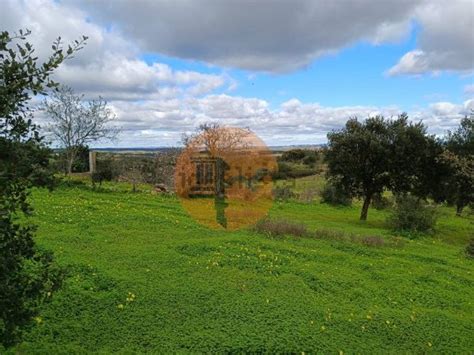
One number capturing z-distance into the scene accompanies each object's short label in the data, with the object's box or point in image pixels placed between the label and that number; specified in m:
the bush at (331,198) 26.22
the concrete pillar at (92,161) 22.64
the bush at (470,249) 13.66
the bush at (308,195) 27.72
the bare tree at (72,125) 22.77
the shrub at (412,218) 17.66
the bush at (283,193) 25.64
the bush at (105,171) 21.85
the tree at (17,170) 3.31
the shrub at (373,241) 12.81
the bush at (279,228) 12.87
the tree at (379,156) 20.28
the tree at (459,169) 21.25
